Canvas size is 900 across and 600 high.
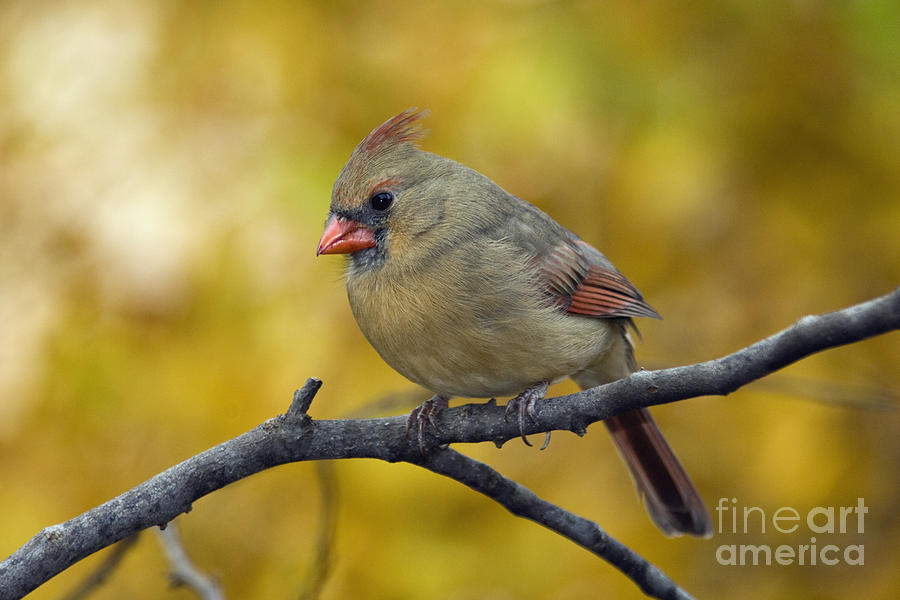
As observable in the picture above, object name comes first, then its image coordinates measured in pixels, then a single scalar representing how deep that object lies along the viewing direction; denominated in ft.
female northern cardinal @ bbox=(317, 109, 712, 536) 18.31
